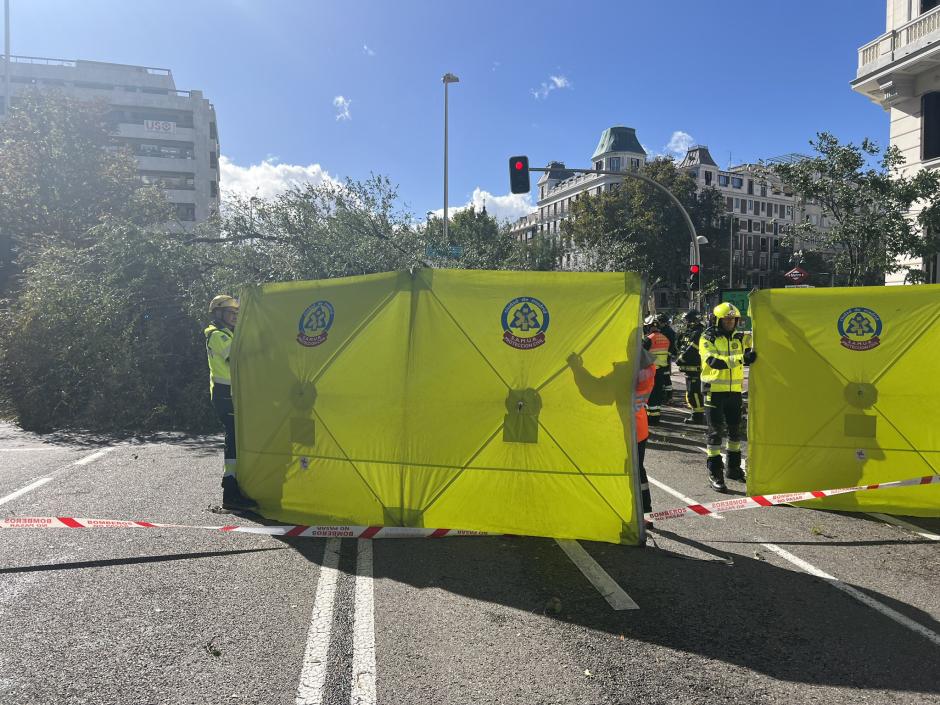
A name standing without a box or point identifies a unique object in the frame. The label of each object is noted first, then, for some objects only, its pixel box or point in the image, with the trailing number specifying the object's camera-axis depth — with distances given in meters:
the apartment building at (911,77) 18.53
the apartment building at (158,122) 61.91
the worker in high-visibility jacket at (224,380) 5.89
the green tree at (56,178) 21.20
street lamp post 31.98
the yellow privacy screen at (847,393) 5.81
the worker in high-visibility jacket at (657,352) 10.65
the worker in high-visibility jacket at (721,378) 6.79
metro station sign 17.55
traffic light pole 17.20
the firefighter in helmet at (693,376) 11.14
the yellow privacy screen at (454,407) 4.73
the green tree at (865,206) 14.95
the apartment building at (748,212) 82.94
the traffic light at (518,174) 17.11
